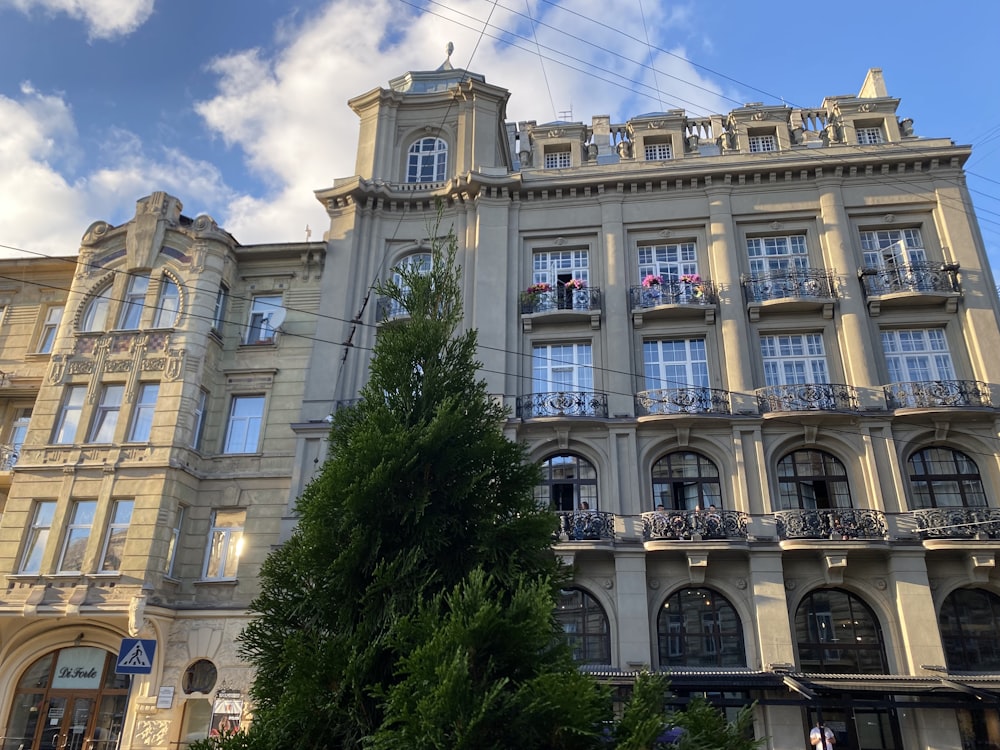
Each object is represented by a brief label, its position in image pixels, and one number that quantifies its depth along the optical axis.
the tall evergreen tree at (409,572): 6.07
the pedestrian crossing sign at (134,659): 12.84
